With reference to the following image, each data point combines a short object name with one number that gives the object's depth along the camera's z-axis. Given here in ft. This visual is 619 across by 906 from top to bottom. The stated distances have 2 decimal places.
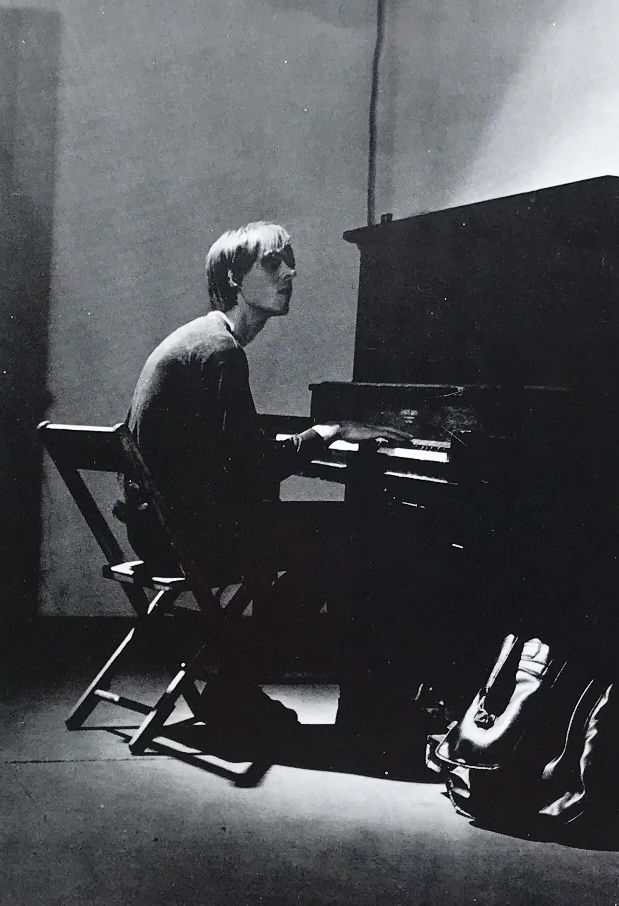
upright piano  9.44
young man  10.14
